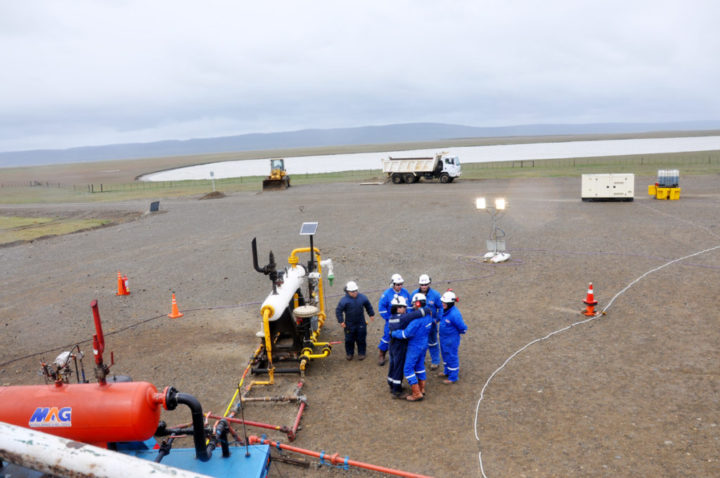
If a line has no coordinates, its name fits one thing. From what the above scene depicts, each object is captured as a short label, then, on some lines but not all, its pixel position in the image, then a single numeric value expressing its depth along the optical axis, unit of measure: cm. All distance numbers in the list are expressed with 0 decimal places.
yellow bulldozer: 4319
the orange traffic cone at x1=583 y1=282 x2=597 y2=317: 1090
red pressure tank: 452
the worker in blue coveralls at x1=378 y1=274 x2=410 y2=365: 884
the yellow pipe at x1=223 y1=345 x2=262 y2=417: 767
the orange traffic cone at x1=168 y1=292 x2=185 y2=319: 1234
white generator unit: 2647
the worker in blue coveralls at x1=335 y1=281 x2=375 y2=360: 920
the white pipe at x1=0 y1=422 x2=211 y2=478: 142
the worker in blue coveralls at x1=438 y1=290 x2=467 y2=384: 825
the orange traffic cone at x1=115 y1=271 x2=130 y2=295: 1428
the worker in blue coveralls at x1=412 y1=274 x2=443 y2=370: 879
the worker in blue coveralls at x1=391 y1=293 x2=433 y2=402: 767
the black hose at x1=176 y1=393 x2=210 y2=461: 491
